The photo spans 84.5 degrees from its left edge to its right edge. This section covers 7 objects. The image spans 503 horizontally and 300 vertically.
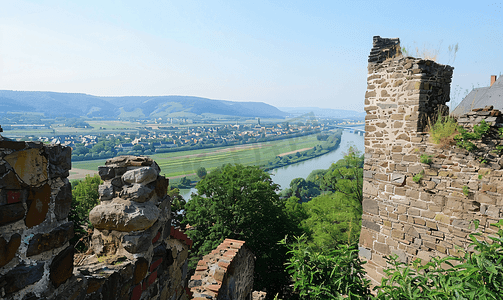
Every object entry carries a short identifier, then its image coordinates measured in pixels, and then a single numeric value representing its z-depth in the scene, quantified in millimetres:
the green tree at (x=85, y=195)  18403
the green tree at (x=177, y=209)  15022
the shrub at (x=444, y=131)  5434
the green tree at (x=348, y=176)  15258
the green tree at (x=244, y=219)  11711
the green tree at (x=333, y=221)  12812
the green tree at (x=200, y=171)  31123
